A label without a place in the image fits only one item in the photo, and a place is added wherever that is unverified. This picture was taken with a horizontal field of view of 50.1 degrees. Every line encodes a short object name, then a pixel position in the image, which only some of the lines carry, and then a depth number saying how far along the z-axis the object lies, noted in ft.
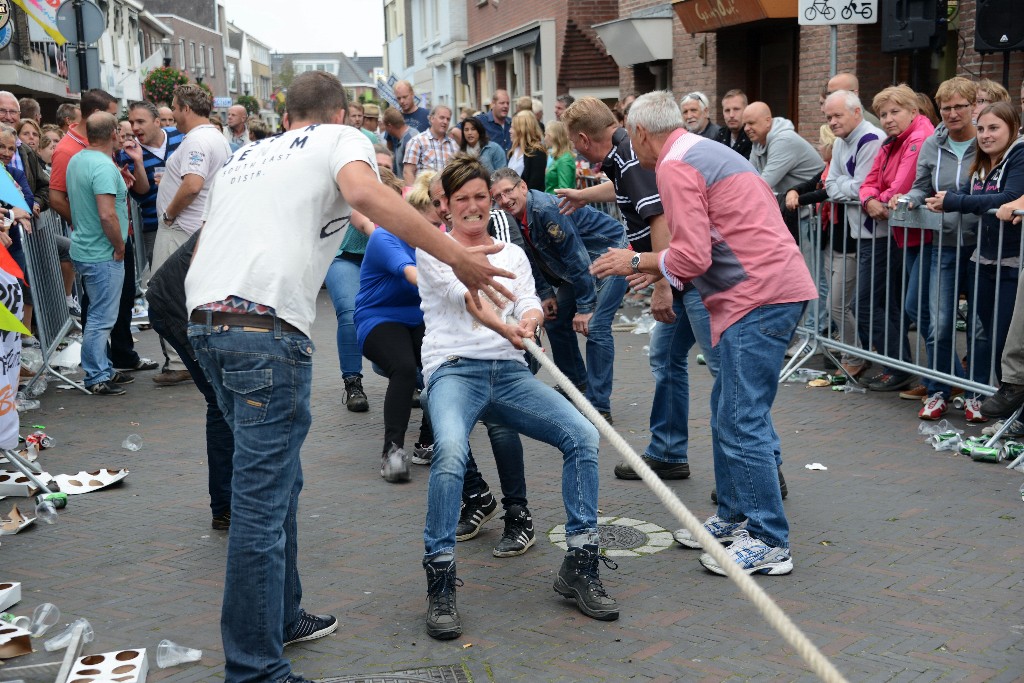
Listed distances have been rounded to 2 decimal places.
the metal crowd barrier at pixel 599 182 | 37.65
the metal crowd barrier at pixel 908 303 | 21.90
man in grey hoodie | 28.04
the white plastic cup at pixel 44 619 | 13.67
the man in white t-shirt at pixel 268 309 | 10.96
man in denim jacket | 20.44
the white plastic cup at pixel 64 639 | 13.17
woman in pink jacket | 24.26
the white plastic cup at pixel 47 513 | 17.99
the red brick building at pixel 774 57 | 36.40
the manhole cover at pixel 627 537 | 15.98
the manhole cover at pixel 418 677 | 12.09
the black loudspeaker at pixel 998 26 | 27.89
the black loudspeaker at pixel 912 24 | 32.01
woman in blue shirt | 19.70
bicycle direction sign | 31.04
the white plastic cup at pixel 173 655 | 12.64
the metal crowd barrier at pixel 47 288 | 27.78
